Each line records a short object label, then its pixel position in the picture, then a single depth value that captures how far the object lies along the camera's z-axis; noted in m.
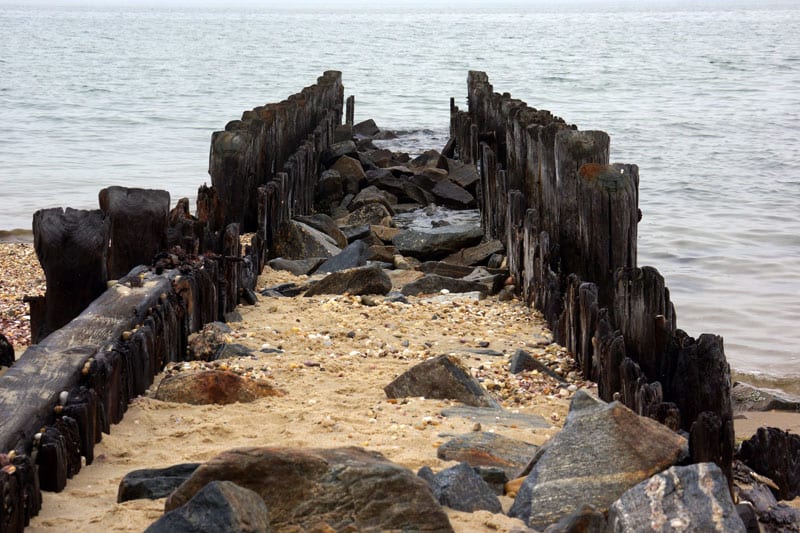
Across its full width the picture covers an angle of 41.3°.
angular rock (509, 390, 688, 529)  3.88
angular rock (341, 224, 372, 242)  11.49
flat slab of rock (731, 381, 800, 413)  7.91
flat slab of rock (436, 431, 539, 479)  4.47
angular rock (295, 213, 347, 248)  11.30
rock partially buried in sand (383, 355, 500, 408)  5.54
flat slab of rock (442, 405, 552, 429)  5.21
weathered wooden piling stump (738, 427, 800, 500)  4.73
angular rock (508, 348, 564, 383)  6.23
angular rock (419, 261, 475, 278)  9.56
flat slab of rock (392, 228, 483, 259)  10.59
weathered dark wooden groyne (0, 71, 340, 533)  4.05
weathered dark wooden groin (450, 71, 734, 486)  4.61
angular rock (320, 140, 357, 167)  15.37
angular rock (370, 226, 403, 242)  11.44
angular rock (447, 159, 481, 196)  14.47
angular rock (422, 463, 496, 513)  3.87
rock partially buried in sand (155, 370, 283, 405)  5.35
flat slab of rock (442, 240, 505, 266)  10.08
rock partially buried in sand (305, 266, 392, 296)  8.34
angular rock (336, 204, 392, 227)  12.72
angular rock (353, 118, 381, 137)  24.34
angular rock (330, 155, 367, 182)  14.55
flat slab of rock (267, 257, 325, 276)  9.52
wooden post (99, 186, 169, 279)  6.40
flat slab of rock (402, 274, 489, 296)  8.66
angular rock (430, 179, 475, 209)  13.95
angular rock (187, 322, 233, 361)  6.25
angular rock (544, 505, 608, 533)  3.51
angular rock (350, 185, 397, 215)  13.45
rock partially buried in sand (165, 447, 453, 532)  3.44
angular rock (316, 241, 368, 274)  9.76
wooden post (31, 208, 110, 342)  5.75
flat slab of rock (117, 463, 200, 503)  3.90
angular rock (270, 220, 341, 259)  10.18
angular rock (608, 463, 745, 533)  3.38
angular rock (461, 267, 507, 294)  8.64
